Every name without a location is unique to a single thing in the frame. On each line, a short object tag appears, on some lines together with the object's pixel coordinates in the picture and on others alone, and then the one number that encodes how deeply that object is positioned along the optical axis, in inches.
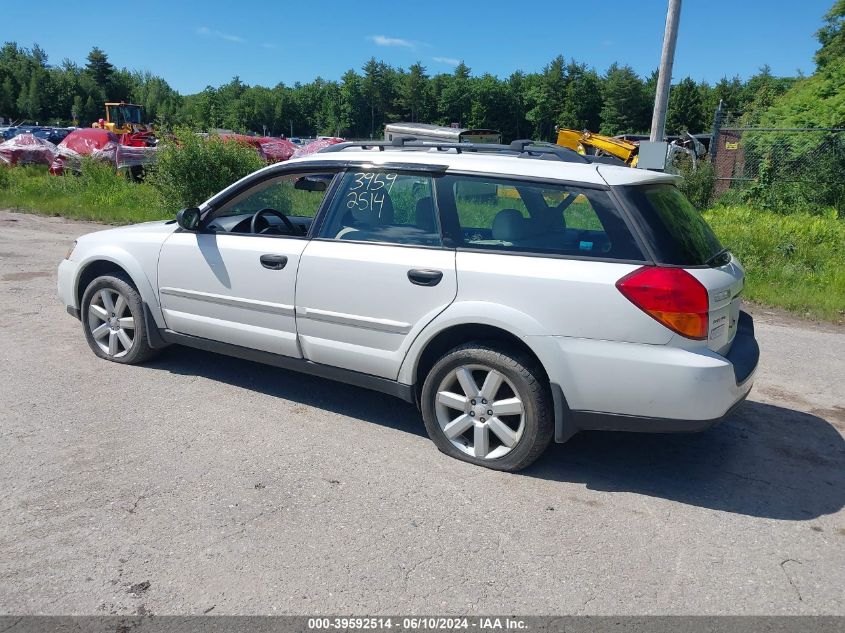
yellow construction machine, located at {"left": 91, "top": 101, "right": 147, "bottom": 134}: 1740.9
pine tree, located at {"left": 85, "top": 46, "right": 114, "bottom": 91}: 3720.5
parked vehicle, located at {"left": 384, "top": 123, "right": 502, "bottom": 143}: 866.8
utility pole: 406.9
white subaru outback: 143.9
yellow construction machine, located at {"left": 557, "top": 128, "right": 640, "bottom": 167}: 989.5
